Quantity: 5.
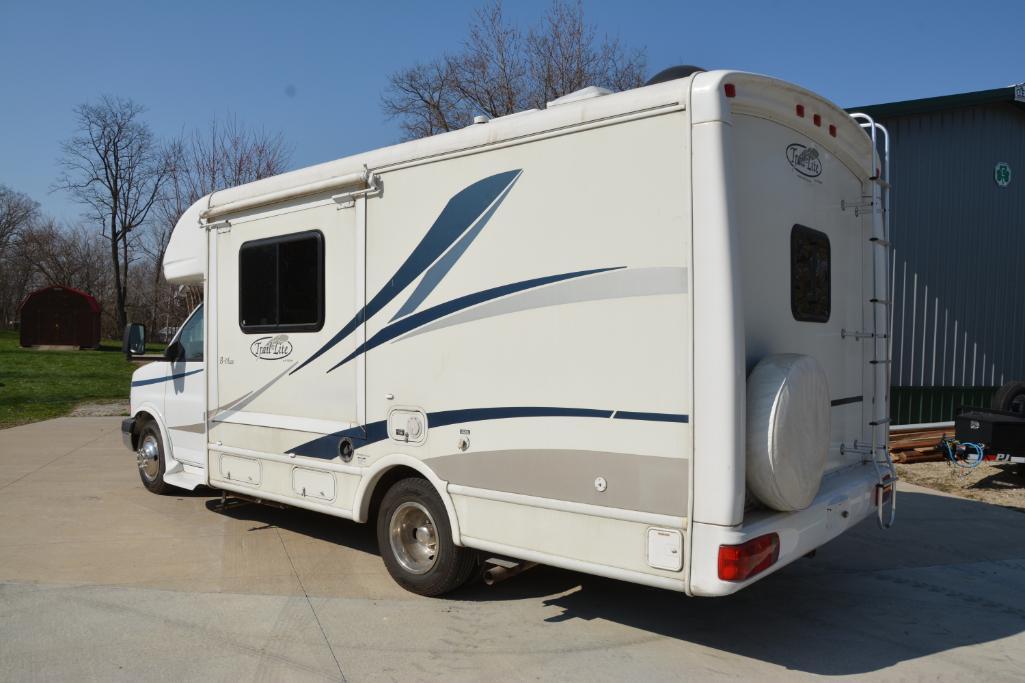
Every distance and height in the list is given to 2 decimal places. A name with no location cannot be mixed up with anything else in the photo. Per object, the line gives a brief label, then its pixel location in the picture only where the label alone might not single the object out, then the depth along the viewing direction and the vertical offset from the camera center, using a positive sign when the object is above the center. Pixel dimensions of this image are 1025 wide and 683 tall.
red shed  38.22 +0.95
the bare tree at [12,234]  56.47 +7.15
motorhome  3.76 +0.01
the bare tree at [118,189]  47.88 +8.84
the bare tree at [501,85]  19.80 +6.67
